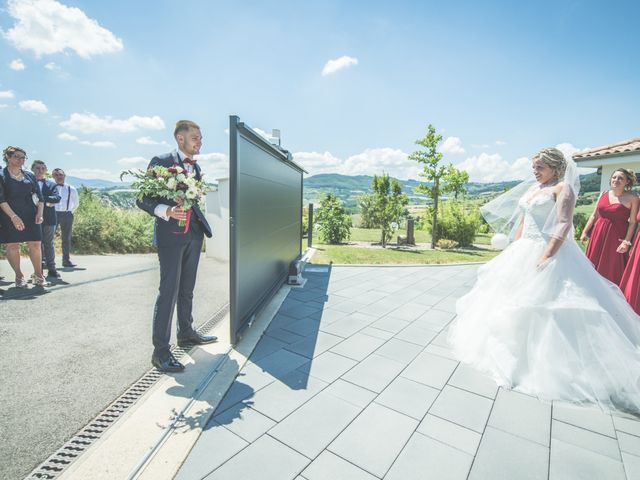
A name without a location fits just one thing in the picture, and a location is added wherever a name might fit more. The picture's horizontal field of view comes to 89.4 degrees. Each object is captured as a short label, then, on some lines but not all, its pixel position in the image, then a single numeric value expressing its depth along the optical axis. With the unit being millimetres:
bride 2674
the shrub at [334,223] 13742
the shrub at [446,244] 13205
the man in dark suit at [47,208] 5863
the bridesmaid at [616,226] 3918
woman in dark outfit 4770
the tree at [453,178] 12734
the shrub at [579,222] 14591
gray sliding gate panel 3252
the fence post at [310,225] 10680
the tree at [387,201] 12344
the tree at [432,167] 12539
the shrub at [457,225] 13766
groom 2820
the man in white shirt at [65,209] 6961
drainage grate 1761
